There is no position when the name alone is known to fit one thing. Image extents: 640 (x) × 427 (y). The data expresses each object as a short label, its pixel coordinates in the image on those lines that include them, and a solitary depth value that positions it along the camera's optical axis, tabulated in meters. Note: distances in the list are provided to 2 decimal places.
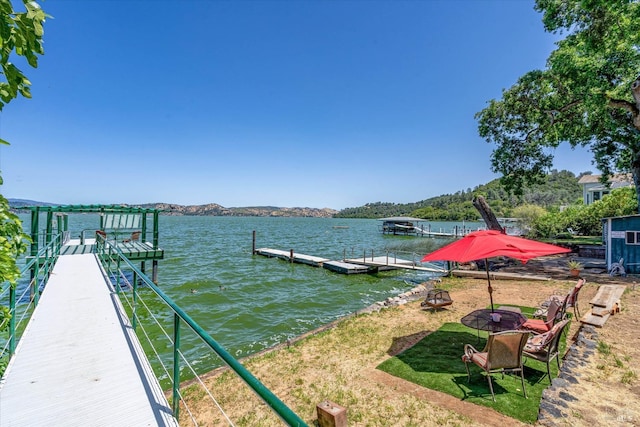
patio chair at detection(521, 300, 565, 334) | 5.40
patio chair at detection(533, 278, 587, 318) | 6.20
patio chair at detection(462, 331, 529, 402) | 4.14
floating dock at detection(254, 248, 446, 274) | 19.25
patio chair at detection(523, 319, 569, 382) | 4.38
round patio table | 5.32
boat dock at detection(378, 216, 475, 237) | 47.78
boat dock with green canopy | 14.27
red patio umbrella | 5.06
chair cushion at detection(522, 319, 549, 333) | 5.44
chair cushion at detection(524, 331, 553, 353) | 4.42
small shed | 12.02
